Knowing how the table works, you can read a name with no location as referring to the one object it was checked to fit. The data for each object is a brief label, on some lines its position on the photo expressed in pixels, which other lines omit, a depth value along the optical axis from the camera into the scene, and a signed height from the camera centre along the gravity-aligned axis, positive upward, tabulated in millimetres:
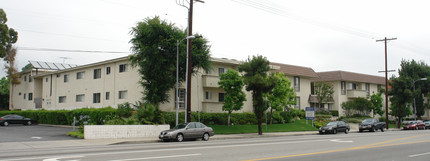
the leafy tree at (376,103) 51438 -684
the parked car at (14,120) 37500 -2239
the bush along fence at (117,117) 29219 -1659
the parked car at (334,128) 32875 -2725
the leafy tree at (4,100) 60031 -116
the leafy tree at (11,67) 51219 +4683
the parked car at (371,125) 37312 -2821
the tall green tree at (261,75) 30078 +1638
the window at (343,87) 53953 +1716
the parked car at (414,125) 43656 -3307
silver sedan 22484 -2161
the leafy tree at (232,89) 32375 +876
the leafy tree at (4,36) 48062 +8581
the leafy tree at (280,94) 36969 +470
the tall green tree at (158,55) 29547 +3687
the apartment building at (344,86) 52875 +1976
